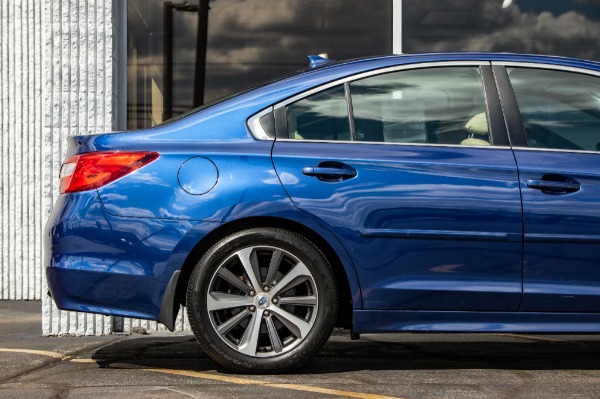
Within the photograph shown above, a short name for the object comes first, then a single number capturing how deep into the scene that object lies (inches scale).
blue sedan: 311.7
